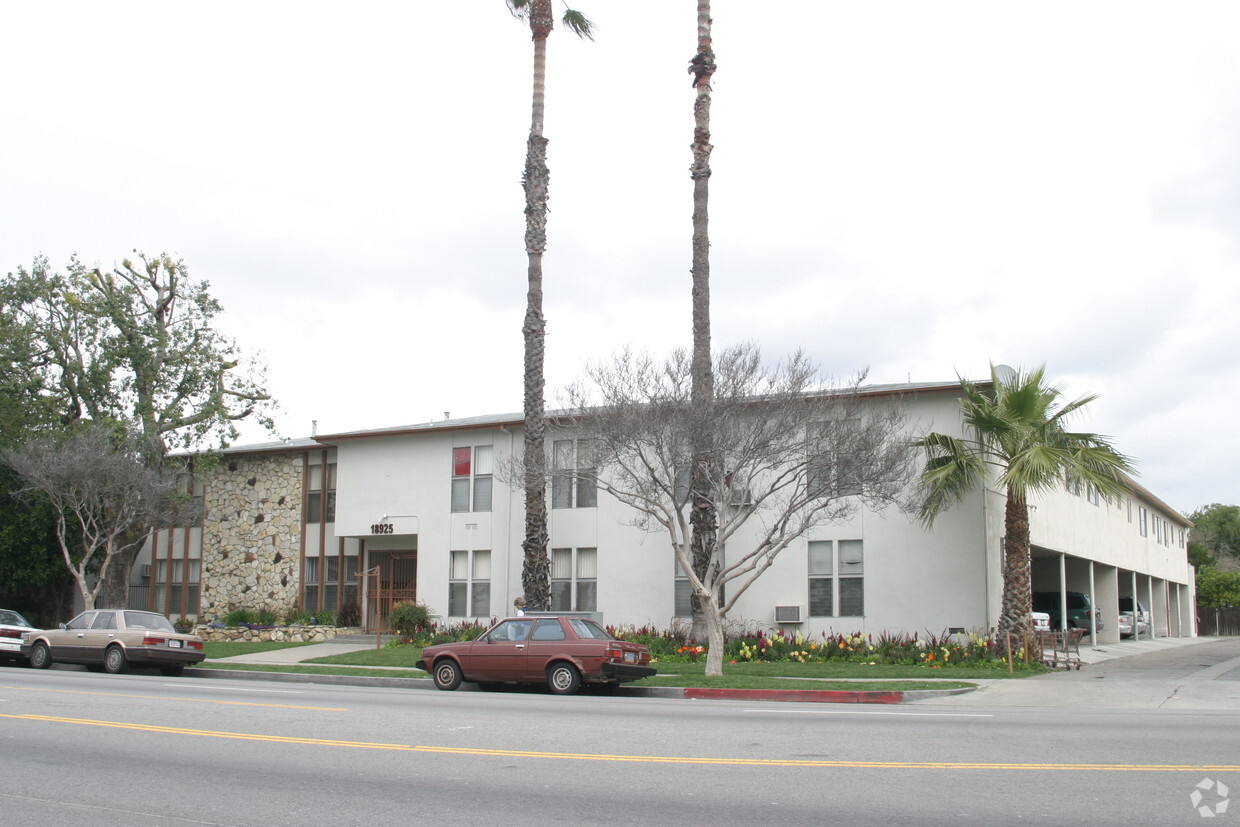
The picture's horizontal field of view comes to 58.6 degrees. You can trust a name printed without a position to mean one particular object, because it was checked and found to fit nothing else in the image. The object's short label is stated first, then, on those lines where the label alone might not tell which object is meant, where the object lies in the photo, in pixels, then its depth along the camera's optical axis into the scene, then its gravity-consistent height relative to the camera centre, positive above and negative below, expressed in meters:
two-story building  24.58 -0.09
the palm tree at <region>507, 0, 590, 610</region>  25.16 +4.31
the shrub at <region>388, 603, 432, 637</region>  29.64 -2.07
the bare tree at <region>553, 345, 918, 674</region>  20.05 +1.91
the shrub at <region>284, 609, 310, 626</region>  32.31 -2.20
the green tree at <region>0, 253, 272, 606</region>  33.22 +5.62
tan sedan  22.77 -2.10
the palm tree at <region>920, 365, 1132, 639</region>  21.67 +1.73
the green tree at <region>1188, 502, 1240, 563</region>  91.38 +1.31
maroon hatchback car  17.86 -1.87
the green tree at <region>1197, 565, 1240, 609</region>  61.03 -2.36
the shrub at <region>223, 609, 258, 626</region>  33.06 -2.28
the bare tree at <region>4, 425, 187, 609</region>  30.12 +1.59
